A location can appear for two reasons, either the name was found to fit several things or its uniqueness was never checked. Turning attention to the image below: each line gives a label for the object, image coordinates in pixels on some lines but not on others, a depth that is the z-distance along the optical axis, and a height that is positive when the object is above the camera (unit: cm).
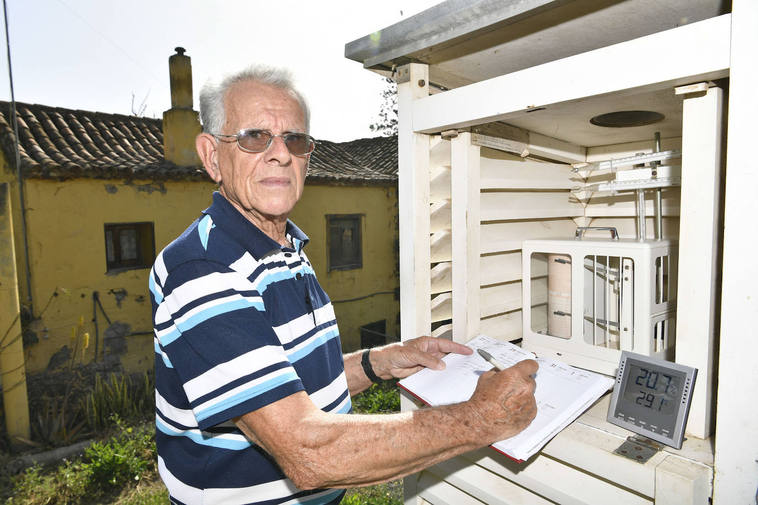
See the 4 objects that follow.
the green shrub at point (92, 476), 421 -243
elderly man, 109 -37
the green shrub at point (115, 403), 574 -234
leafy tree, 2117 +499
